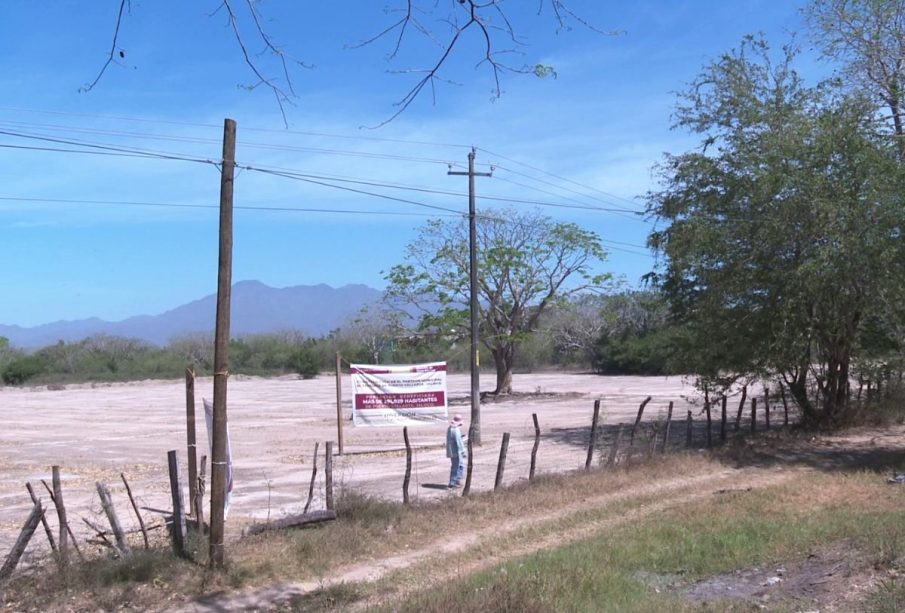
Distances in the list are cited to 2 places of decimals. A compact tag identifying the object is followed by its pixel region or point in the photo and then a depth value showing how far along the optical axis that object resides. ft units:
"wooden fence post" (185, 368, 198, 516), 37.06
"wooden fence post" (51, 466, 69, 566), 31.53
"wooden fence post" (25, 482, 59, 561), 32.05
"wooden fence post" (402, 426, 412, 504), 45.34
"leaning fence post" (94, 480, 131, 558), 32.94
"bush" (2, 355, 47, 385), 318.04
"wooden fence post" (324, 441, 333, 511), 41.39
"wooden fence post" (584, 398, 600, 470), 57.21
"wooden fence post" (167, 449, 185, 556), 33.60
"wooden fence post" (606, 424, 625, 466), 58.44
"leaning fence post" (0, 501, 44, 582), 31.01
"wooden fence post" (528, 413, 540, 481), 52.77
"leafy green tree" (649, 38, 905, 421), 65.21
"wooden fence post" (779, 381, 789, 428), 82.07
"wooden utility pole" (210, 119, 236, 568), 33.35
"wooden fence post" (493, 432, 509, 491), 50.18
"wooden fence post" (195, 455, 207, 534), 35.37
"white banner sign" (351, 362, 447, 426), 69.67
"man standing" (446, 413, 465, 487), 54.44
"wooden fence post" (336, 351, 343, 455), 72.40
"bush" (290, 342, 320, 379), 325.01
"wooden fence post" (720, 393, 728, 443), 75.00
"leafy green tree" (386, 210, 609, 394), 149.89
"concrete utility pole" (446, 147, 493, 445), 80.04
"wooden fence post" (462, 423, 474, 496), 48.70
